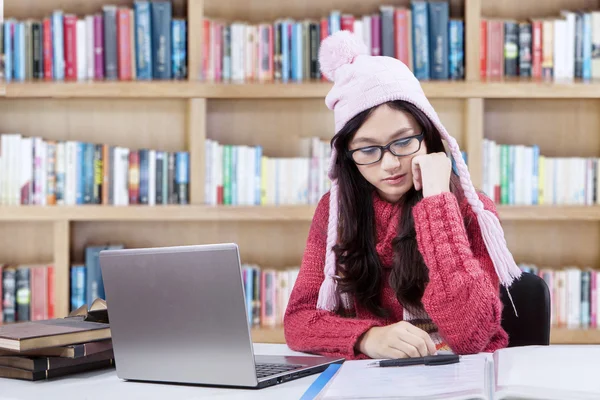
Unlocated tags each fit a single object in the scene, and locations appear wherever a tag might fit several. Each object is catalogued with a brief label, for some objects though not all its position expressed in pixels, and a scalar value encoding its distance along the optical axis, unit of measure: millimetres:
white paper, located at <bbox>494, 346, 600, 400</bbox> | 2323
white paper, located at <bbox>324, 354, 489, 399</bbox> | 2353
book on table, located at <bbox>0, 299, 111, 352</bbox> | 2619
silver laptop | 2485
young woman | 2857
